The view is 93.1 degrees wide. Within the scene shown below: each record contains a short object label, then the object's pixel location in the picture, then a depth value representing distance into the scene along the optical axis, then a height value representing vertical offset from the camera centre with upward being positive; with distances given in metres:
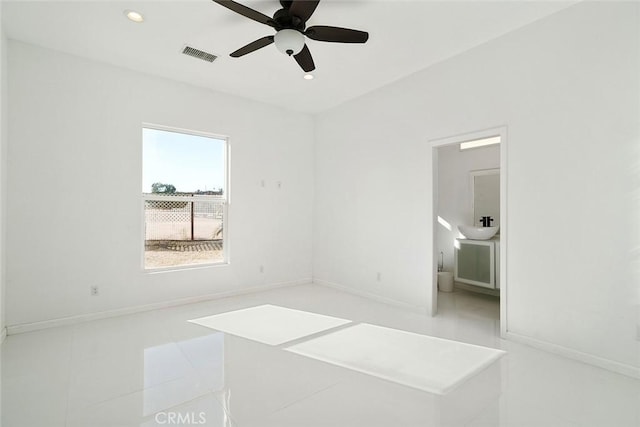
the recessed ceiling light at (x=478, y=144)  4.54 +1.08
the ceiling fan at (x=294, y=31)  2.33 +1.51
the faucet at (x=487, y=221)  4.75 -0.13
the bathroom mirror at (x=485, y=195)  4.69 +0.29
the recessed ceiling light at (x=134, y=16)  2.74 +1.80
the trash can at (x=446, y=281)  4.96 -1.12
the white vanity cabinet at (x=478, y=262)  4.27 -0.73
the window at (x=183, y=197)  4.07 +0.20
